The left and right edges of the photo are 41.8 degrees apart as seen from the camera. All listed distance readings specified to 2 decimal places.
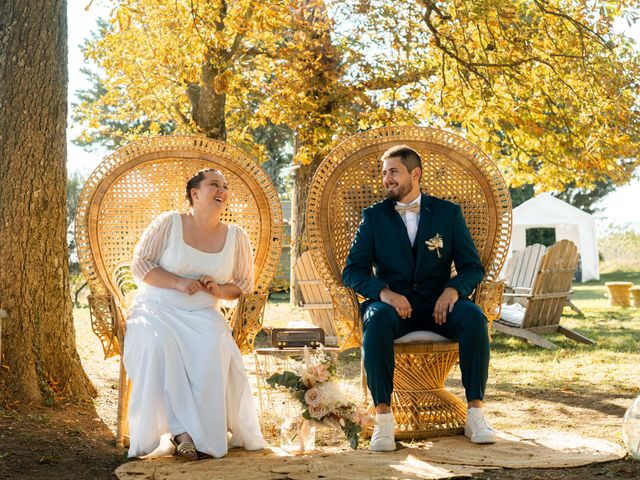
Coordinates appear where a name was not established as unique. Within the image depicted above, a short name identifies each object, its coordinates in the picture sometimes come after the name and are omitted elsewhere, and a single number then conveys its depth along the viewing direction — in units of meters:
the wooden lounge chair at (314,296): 7.99
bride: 3.86
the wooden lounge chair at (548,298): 8.14
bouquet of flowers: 3.73
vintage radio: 4.12
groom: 4.00
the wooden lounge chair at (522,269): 9.42
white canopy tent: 19.31
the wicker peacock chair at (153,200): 4.59
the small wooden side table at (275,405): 4.10
